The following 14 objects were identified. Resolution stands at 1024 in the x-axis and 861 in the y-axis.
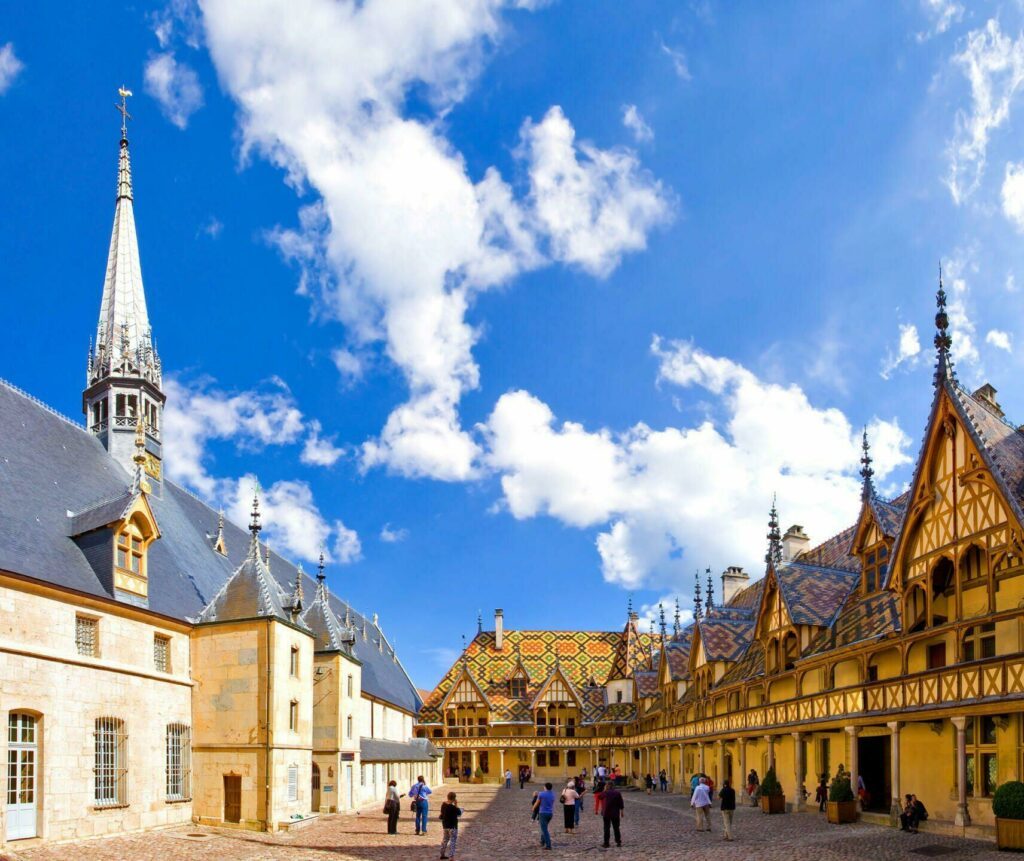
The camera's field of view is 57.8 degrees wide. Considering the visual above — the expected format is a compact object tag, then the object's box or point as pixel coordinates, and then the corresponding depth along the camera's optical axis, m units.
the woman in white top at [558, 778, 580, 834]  24.52
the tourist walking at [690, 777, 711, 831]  24.47
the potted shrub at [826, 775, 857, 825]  24.50
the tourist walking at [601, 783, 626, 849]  21.38
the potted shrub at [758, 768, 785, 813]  29.47
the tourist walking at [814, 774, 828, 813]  27.66
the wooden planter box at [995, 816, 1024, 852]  17.20
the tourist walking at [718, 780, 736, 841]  22.03
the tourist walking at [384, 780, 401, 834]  24.81
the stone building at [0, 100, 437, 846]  19.94
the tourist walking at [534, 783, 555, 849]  21.11
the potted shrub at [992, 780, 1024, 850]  17.27
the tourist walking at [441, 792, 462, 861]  19.25
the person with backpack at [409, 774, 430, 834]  25.14
